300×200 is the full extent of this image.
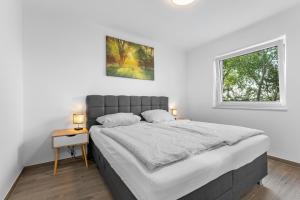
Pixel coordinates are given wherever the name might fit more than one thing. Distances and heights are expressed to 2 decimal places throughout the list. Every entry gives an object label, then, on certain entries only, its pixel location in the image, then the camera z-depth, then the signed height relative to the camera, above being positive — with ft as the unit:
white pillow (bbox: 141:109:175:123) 9.80 -1.15
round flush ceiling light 6.83 +4.61
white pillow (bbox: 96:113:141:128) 8.20 -1.18
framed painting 9.93 +2.92
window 8.61 +1.47
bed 3.11 -1.93
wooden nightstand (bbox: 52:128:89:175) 6.96 -1.91
